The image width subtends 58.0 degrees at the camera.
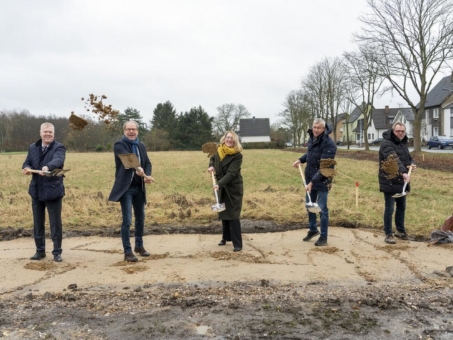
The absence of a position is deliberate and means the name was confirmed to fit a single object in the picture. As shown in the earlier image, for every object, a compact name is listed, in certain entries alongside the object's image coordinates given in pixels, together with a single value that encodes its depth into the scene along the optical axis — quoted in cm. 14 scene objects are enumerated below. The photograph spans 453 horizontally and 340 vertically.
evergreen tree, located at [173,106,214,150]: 6825
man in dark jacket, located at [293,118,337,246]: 664
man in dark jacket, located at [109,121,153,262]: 590
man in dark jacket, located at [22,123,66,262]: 591
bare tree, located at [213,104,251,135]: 8247
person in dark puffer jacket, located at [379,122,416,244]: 683
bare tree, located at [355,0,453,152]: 2882
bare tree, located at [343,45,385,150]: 3238
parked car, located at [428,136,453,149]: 4369
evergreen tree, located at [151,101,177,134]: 7512
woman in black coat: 639
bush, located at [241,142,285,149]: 6675
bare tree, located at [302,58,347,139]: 4856
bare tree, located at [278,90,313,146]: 5862
